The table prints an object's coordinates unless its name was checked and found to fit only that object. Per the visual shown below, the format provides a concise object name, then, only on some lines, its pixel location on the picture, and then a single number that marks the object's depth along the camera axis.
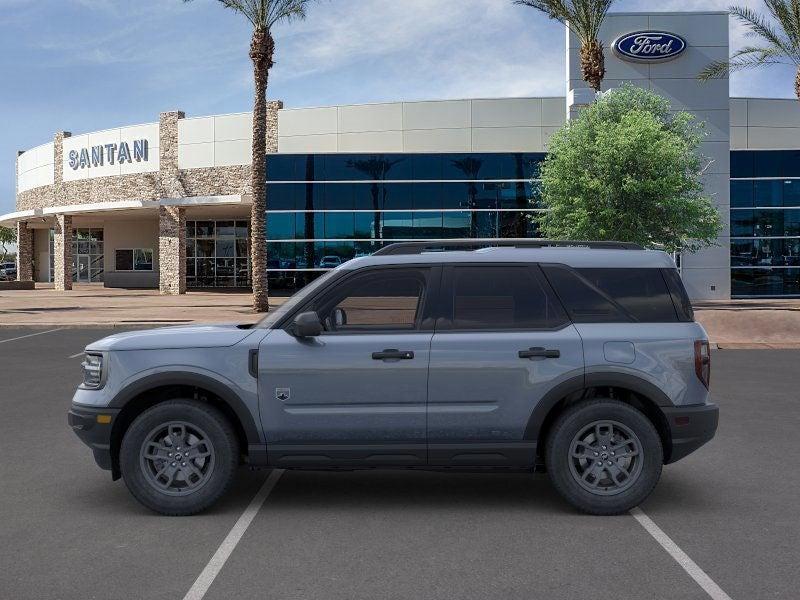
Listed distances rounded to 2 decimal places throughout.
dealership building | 35.56
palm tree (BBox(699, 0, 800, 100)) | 28.34
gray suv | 5.63
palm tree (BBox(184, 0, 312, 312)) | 27.69
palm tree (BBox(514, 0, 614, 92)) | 30.31
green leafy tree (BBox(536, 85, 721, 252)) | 26.20
